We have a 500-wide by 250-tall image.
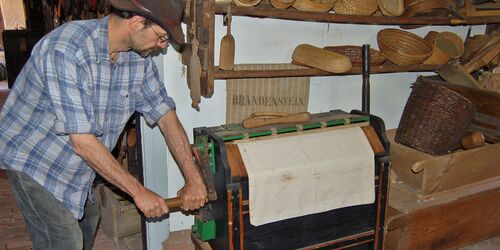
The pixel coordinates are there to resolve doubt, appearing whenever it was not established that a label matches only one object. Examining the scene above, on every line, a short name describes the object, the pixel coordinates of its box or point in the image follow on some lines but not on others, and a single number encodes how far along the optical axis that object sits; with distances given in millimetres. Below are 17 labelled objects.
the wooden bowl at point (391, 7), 2736
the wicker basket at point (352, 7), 2652
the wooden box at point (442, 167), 2586
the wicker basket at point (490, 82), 3070
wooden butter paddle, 2438
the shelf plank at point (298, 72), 2424
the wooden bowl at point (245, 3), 2346
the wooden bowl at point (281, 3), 2416
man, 1630
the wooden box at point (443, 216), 2484
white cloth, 2031
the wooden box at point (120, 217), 3148
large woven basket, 2586
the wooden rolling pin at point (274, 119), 2250
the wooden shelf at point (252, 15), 2299
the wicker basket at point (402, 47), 2779
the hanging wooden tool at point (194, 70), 2363
